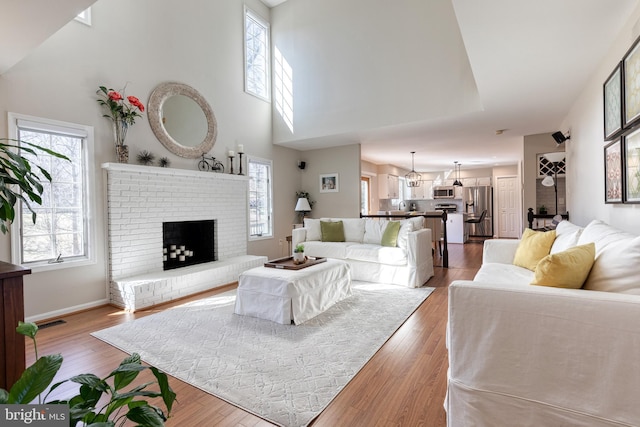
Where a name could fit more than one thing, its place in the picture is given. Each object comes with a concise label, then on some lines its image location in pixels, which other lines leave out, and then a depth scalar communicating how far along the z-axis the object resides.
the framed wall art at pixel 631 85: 2.07
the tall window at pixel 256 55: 5.96
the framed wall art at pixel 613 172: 2.45
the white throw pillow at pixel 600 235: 1.80
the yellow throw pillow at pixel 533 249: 2.80
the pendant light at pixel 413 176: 8.21
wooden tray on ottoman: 3.35
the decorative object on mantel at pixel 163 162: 4.38
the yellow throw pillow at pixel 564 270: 1.55
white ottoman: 2.98
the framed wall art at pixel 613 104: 2.40
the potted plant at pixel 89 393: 0.66
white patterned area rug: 1.89
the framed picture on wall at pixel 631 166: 2.12
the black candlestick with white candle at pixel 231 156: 5.33
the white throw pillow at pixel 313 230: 5.32
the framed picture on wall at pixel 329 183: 6.88
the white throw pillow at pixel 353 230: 5.22
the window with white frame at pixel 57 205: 3.22
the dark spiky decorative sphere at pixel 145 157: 4.14
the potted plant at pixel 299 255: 3.48
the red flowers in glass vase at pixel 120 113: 3.78
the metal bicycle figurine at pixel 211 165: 4.99
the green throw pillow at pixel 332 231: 5.20
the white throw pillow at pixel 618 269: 1.39
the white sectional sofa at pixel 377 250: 4.29
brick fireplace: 3.75
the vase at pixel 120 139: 3.86
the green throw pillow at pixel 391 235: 4.60
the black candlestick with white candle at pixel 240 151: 5.45
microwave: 10.84
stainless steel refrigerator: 10.26
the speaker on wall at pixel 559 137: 4.42
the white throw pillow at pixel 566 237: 2.39
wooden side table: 1.47
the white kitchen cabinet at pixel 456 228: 8.72
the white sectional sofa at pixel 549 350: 1.23
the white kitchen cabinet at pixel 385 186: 9.52
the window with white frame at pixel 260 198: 6.00
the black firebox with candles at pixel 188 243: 4.61
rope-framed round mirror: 4.39
